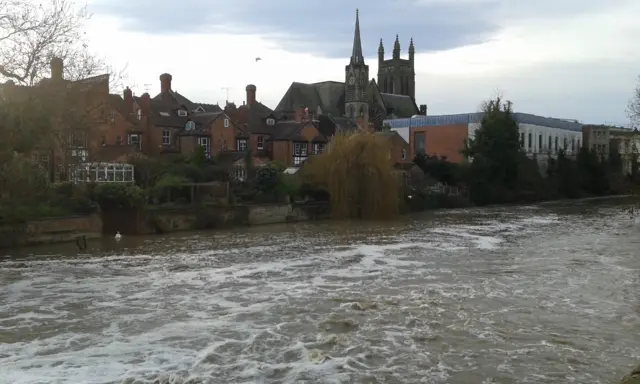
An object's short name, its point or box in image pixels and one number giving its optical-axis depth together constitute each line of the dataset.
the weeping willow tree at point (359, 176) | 39.62
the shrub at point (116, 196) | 31.14
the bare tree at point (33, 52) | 25.16
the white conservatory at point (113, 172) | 39.47
